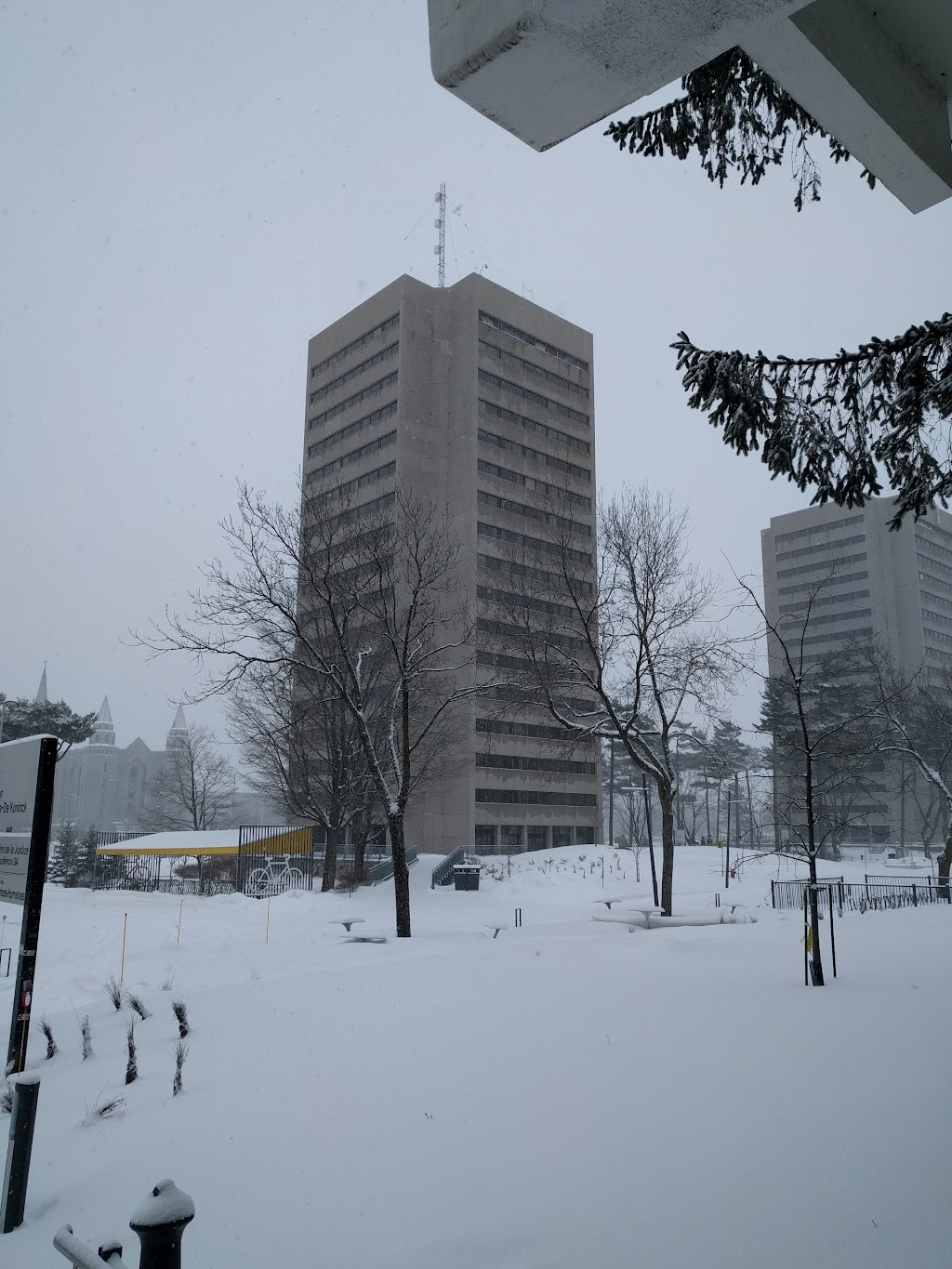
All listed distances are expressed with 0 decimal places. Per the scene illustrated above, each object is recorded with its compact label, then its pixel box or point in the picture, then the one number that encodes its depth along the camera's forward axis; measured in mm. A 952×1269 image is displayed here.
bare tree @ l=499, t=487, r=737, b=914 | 20625
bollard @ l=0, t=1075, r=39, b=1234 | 4633
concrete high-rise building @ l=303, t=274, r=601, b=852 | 64750
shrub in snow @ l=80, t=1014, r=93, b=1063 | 8188
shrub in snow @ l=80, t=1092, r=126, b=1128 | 6367
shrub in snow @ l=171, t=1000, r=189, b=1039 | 8266
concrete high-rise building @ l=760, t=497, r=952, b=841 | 111438
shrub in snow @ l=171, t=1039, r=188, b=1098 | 6699
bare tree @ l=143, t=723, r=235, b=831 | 65750
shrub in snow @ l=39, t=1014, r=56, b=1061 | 8336
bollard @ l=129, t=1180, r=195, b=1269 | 2881
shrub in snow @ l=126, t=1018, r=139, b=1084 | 7176
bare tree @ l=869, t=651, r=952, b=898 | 42503
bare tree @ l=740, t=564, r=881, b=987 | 11359
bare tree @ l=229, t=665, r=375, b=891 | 31438
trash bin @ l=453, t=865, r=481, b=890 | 34344
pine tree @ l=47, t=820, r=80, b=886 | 35750
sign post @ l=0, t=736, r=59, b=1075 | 5371
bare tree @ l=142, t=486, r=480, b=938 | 16547
